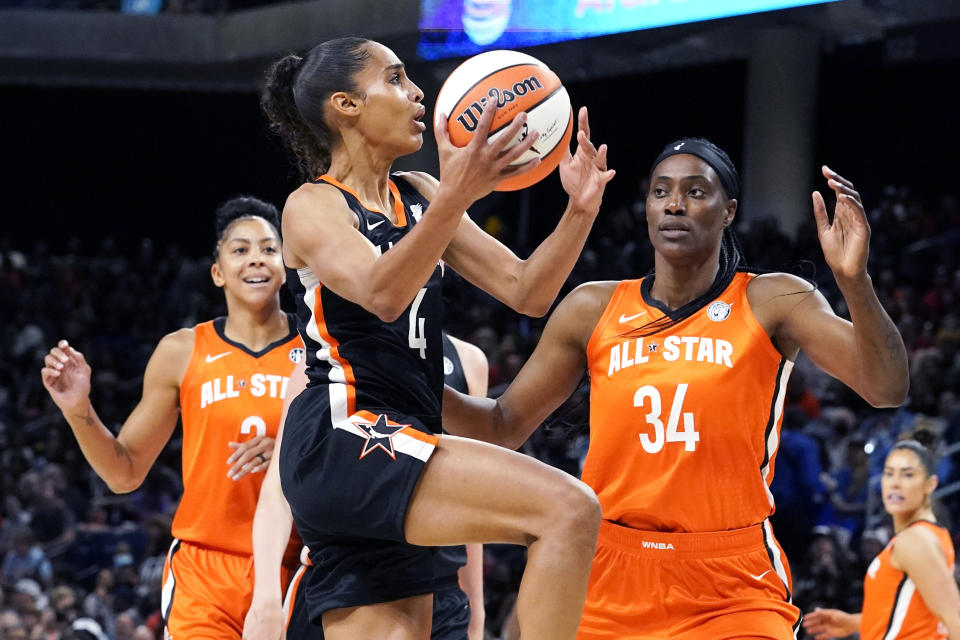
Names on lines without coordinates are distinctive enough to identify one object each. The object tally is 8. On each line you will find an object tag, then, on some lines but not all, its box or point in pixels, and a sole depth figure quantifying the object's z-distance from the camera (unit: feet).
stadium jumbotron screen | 86.89
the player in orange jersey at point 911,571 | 32.50
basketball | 19.49
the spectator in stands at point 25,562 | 62.03
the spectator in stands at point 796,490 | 49.73
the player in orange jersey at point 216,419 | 27.68
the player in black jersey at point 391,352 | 17.33
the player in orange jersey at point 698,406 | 21.43
